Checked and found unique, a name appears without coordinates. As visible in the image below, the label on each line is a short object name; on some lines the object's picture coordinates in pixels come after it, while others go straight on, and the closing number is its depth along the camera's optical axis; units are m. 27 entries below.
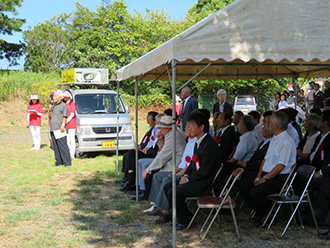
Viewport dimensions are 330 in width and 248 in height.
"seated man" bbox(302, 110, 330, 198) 5.40
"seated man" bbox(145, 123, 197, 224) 5.71
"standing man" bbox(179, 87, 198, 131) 9.66
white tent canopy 4.49
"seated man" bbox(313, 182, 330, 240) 5.15
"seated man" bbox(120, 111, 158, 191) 8.03
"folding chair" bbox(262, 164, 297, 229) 5.33
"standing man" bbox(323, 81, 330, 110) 14.11
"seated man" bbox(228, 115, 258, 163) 6.57
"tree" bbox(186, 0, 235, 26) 38.68
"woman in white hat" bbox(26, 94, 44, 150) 14.05
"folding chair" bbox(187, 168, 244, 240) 4.99
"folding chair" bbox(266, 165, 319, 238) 5.15
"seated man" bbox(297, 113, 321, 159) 6.61
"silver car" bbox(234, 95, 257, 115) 28.75
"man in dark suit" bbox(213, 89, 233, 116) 10.99
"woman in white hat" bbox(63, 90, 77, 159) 11.73
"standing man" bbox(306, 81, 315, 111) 18.25
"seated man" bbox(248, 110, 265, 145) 7.49
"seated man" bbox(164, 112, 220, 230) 5.27
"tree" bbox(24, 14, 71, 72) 39.28
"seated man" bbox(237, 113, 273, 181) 6.14
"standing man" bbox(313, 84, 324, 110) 15.89
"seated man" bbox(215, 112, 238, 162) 7.27
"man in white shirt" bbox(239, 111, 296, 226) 5.34
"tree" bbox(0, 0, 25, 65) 32.34
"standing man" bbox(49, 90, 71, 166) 10.48
